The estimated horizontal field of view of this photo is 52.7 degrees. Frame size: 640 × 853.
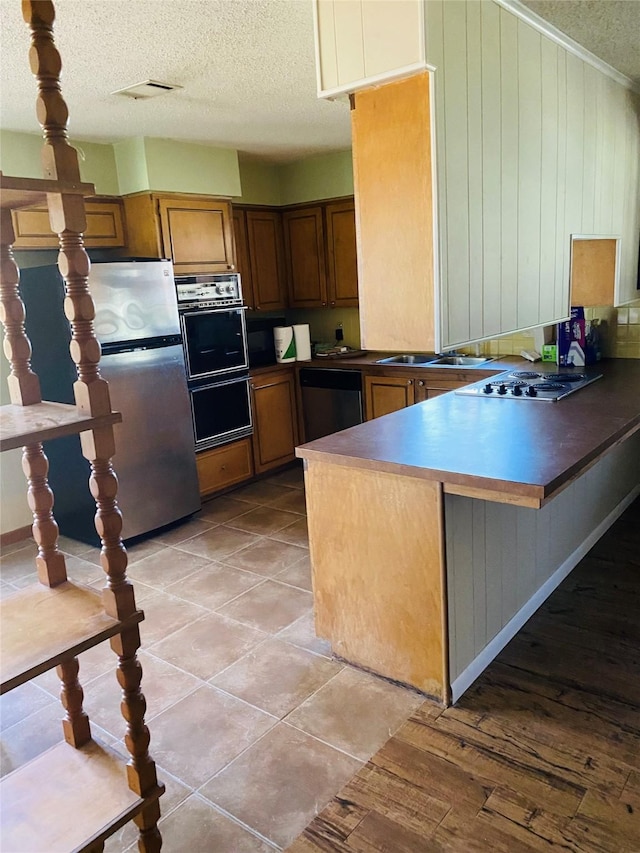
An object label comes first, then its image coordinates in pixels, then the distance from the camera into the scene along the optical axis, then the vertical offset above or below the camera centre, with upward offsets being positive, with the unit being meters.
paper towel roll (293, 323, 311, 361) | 5.12 -0.43
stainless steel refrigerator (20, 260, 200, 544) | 3.64 -0.50
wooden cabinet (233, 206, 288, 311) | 5.02 +0.25
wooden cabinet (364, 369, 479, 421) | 4.37 -0.76
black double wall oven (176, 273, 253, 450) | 4.26 -0.42
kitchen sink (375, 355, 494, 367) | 4.57 -0.59
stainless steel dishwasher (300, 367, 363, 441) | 4.88 -0.87
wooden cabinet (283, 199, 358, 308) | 5.00 +0.24
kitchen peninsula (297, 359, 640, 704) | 2.11 -0.87
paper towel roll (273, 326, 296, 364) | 5.09 -0.43
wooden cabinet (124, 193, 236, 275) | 4.13 +0.41
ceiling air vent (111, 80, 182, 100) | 2.90 +0.93
